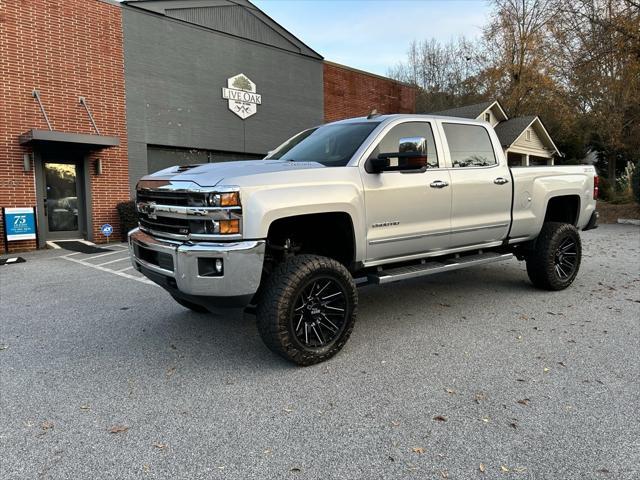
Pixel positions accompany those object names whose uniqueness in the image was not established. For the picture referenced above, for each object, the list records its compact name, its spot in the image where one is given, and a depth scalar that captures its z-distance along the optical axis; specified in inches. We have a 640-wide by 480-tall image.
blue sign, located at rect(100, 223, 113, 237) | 476.4
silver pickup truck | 133.8
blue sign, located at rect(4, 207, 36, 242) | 413.7
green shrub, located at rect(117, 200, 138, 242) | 492.7
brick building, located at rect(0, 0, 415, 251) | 434.0
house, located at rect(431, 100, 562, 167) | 920.3
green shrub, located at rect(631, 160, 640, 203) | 616.4
